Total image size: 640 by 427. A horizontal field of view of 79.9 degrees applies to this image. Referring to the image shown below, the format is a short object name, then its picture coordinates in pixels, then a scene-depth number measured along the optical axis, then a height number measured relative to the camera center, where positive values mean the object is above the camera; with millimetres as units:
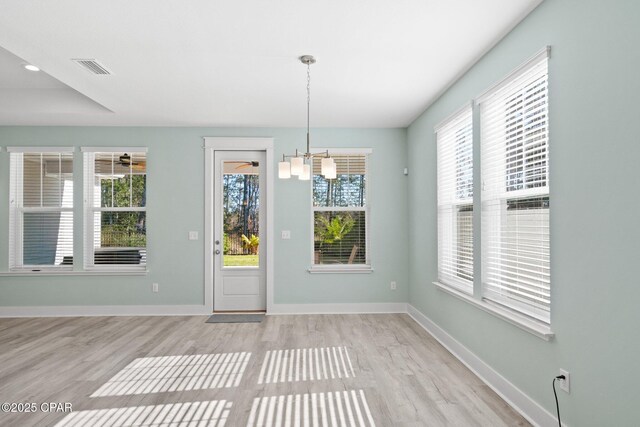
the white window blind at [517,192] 2447 +190
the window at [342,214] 5516 +74
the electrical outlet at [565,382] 2155 -936
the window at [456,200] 3564 +186
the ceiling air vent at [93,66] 3250 +1350
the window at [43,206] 5340 +194
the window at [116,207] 5375 +178
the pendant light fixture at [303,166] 3277 +469
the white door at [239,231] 5441 -166
